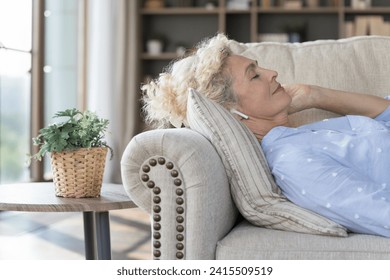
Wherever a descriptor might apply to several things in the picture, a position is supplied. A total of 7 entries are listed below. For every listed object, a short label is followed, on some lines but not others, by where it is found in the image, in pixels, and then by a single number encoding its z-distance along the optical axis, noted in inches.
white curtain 282.2
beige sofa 117.8
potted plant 129.0
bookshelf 299.6
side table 125.0
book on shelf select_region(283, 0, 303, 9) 300.0
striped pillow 121.4
